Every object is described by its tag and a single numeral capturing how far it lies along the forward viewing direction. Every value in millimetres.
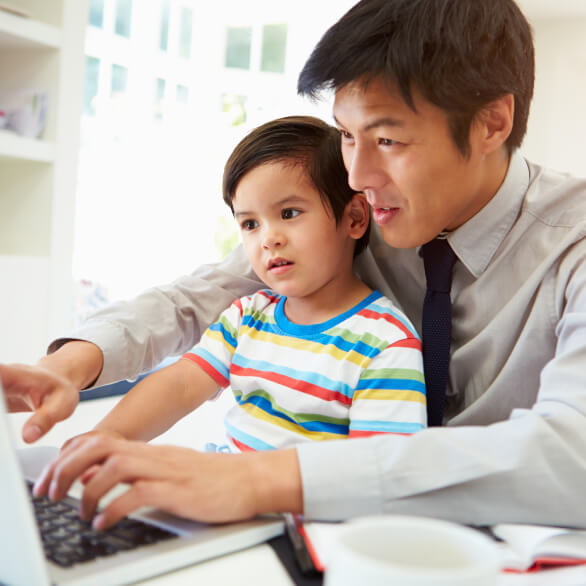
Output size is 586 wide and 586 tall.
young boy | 1004
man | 627
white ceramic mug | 337
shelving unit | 2277
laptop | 435
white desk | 513
